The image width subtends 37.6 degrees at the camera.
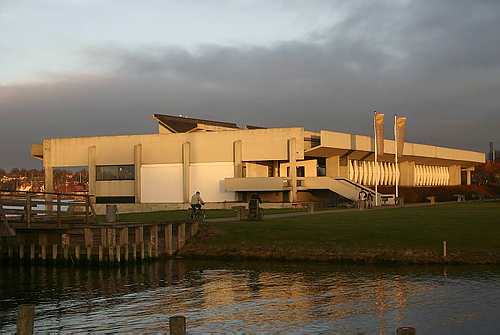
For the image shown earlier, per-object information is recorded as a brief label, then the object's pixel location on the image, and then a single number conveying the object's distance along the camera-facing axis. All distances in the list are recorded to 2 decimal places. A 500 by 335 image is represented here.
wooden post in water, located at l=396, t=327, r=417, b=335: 10.50
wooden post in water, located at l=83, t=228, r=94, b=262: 37.78
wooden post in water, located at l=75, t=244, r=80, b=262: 38.03
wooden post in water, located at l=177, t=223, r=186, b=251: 40.91
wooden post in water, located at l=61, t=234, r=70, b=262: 38.50
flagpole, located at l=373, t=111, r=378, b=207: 89.00
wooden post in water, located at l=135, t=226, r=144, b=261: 38.88
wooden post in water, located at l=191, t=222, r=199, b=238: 41.94
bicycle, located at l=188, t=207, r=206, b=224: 45.56
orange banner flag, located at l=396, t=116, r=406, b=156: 95.88
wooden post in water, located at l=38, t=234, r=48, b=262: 39.22
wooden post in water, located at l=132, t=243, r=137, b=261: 38.41
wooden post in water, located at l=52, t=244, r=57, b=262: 38.84
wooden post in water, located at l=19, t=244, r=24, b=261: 39.97
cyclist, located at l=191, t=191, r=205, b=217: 46.25
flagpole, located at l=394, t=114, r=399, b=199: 91.04
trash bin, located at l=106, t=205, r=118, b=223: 42.28
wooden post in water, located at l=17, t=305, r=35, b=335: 13.03
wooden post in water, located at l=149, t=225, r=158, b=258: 39.69
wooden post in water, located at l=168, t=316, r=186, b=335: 11.94
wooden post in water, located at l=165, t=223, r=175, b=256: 40.31
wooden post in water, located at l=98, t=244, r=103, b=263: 37.50
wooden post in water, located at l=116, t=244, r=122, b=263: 37.53
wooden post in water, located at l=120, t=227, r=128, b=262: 38.06
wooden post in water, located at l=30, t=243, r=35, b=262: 39.59
